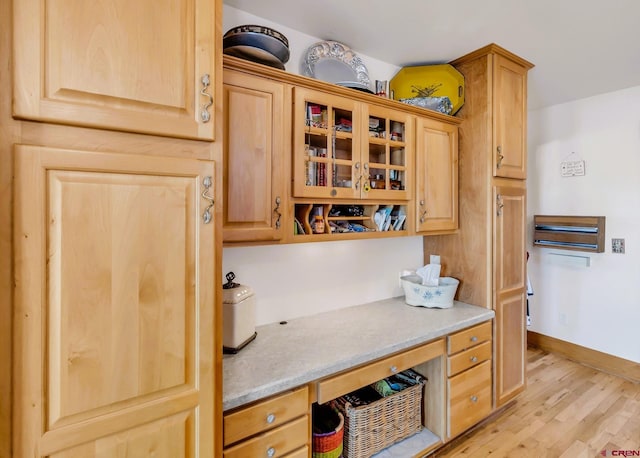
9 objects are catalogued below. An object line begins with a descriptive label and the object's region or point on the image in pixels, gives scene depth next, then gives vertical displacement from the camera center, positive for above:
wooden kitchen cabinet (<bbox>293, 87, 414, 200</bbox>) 1.54 +0.43
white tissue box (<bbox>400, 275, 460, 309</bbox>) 2.07 -0.42
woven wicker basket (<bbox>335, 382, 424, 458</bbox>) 1.68 -1.05
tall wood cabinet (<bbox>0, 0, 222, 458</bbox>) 0.76 +0.00
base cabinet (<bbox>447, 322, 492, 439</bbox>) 1.84 -0.88
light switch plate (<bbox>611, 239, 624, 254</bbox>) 2.70 -0.14
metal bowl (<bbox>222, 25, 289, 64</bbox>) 1.42 +0.85
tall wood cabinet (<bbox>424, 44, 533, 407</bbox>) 2.05 +0.18
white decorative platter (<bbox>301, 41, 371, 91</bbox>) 1.80 +0.96
